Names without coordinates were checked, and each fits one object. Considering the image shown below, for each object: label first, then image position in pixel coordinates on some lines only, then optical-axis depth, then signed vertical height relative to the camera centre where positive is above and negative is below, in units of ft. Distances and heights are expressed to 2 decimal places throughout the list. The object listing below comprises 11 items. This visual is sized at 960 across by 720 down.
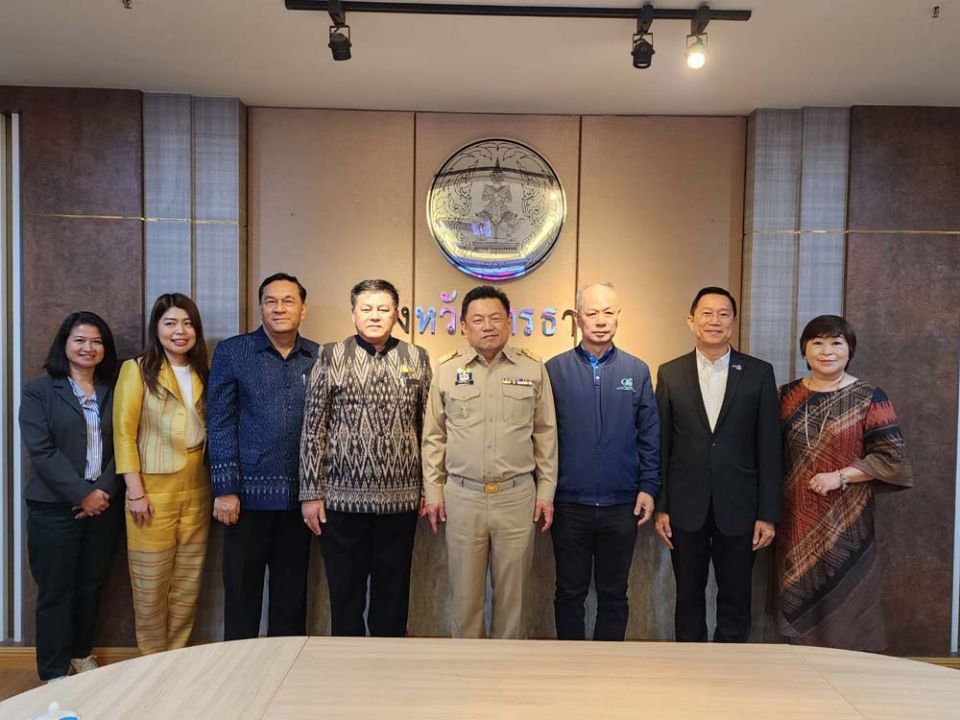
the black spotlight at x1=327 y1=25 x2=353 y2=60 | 8.32 +3.71
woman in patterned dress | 9.57 -2.34
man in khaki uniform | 9.37 -1.86
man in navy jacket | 9.69 -2.00
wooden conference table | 4.63 -2.69
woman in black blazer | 9.70 -2.20
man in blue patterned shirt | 9.72 -1.63
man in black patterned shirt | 9.43 -1.89
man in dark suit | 9.73 -1.96
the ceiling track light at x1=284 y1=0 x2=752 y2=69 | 8.00 +4.00
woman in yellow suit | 9.78 -2.09
